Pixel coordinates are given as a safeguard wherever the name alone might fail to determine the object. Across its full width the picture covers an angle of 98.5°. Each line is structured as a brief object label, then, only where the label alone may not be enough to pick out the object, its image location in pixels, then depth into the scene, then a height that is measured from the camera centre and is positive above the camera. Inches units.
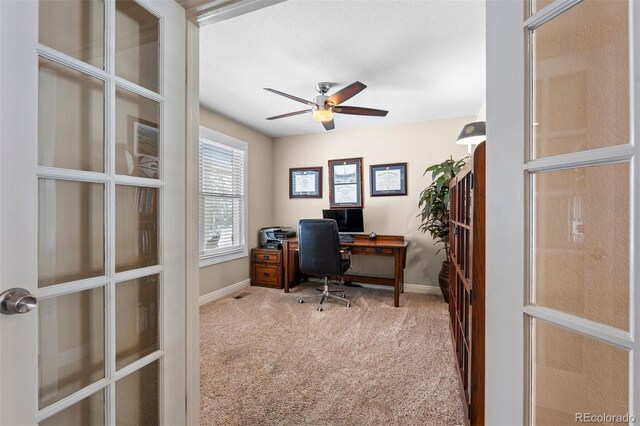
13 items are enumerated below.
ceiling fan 98.0 +41.7
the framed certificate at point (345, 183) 170.2 +19.3
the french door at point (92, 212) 27.3 +0.3
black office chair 129.8 -17.2
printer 167.7 -13.9
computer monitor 163.0 -4.0
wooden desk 133.1 -20.4
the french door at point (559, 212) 22.8 +0.0
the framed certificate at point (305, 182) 179.9 +20.7
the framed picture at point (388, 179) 160.1 +20.3
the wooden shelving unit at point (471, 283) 45.8 -13.5
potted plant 124.1 +3.3
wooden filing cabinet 161.6 -31.9
